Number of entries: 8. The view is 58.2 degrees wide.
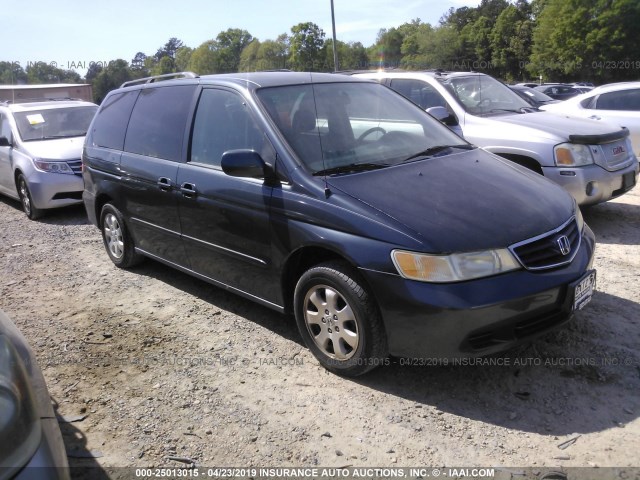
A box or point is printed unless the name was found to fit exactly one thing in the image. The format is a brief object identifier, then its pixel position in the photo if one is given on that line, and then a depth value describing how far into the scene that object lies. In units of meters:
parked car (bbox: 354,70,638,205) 5.80
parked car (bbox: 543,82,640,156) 8.50
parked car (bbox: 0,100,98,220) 8.21
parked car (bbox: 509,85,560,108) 7.57
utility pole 15.72
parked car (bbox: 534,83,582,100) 24.41
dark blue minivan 2.99
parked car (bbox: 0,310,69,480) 1.81
